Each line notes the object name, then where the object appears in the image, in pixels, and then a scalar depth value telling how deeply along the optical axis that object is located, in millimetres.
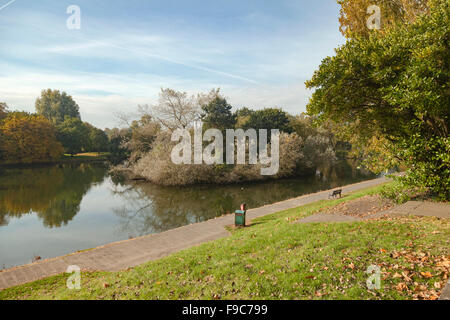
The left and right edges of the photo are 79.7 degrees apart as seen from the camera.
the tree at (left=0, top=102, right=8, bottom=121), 52562
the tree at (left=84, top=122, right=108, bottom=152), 65875
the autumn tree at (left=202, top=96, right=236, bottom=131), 35188
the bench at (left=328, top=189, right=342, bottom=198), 15883
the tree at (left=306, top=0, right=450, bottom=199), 7559
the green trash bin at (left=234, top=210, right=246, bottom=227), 11455
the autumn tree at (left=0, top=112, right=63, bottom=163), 47344
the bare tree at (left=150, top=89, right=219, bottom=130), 32562
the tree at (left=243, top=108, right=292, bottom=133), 38031
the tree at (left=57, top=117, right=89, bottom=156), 59750
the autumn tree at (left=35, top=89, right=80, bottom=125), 76312
